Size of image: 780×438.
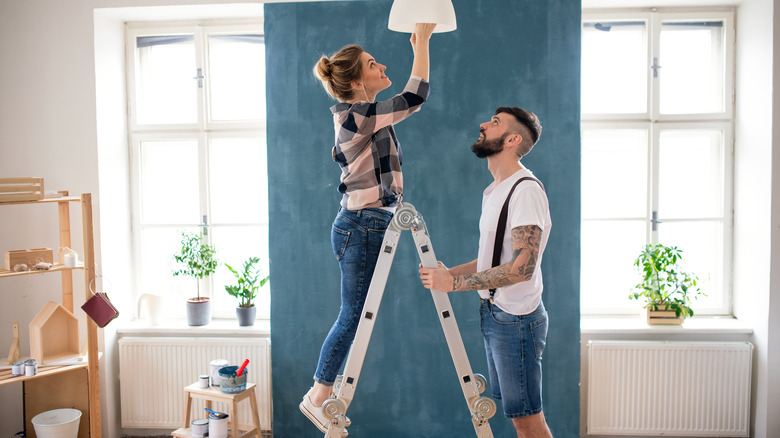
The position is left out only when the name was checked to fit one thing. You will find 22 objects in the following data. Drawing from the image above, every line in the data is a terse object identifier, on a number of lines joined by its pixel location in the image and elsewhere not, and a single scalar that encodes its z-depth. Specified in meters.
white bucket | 3.37
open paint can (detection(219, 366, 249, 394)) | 3.36
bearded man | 2.29
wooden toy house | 3.35
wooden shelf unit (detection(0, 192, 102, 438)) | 3.28
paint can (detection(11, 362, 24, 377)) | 3.25
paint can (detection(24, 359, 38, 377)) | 3.24
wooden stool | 3.35
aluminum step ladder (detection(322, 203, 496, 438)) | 2.30
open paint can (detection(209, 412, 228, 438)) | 3.34
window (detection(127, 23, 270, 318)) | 4.10
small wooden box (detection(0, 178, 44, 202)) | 3.15
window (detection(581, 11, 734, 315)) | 3.99
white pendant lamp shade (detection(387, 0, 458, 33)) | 2.17
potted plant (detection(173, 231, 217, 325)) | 3.84
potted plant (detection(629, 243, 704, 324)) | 3.77
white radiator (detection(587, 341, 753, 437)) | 3.67
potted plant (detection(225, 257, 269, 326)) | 3.89
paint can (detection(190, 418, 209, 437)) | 3.39
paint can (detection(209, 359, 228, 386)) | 3.46
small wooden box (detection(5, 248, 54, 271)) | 3.23
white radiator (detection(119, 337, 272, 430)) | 3.82
